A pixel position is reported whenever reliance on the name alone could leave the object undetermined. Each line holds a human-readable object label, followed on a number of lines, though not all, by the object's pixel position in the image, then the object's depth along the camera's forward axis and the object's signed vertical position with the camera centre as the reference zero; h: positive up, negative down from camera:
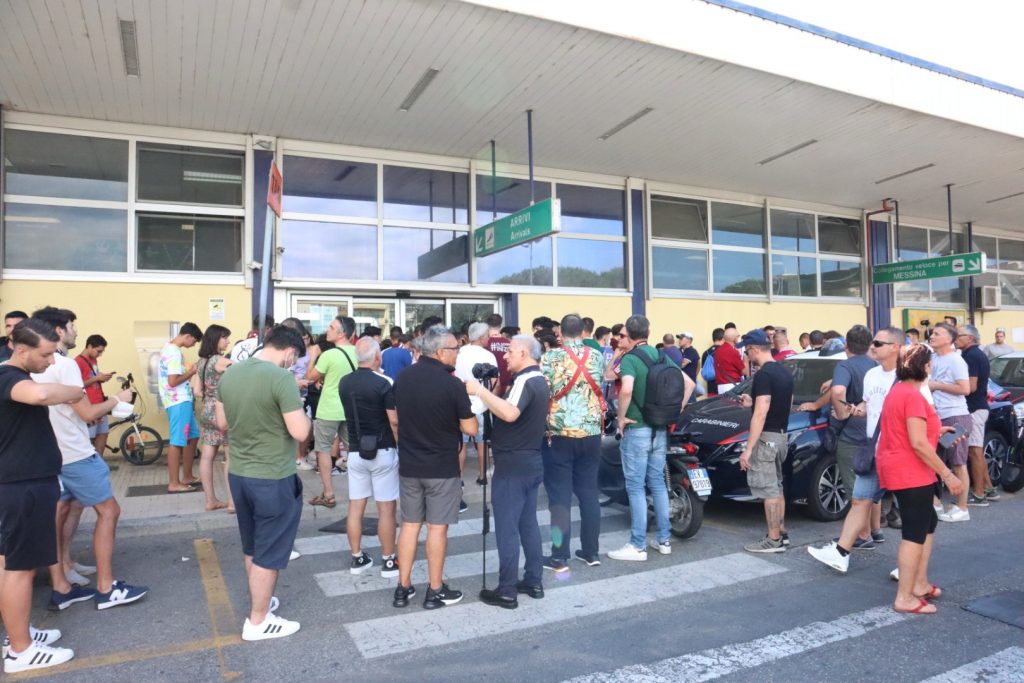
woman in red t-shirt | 4.23 -0.69
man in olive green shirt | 3.93 -0.56
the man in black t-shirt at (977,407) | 7.02 -0.53
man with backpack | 5.34 -0.48
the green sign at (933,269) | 13.15 +1.90
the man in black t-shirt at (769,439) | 5.33 -0.63
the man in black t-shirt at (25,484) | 3.51 -0.61
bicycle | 9.11 -1.01
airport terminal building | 7.62 +3.59
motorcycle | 5.64 -1.07
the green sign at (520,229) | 8.77 +1.96
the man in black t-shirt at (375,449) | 4.80 -0.59
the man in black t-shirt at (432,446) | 4.26 -0.52
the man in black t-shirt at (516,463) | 4.41 -0.67
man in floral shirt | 5.00 -0.51
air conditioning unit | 18.11 +1.62
